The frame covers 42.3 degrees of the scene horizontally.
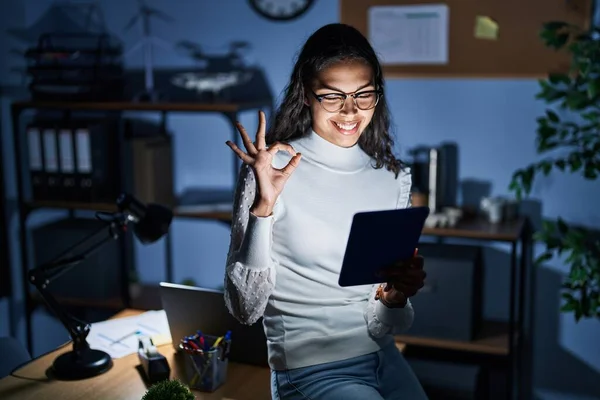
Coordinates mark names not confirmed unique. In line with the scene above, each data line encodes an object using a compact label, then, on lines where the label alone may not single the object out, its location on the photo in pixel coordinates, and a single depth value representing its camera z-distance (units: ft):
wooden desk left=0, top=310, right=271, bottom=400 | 5.58
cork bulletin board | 9.34
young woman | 5.45
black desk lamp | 5.90
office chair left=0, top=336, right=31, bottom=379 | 6.88
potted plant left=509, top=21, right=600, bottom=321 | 7.82
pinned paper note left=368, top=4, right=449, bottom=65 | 9.68
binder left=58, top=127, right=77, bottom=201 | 10.18
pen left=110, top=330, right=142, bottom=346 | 6.56
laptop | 5.97
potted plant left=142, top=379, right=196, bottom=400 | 4.95
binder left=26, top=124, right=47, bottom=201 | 10.28
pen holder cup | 5.60
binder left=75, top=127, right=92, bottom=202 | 10.11
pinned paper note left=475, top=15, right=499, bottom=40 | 9.46
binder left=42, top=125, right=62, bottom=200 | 10.23
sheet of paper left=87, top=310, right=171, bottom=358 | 6.44
